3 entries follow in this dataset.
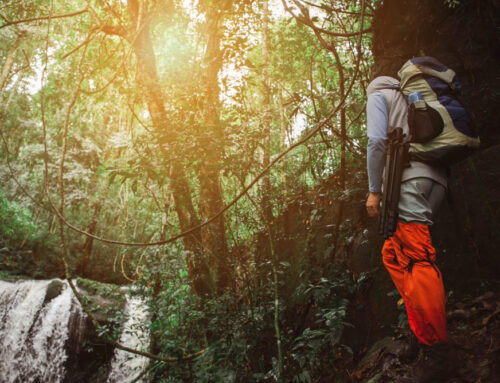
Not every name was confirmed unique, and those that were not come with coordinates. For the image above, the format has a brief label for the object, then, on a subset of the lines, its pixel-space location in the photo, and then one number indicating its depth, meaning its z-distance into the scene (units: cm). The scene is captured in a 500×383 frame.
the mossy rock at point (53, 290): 911
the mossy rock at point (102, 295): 850
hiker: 187
